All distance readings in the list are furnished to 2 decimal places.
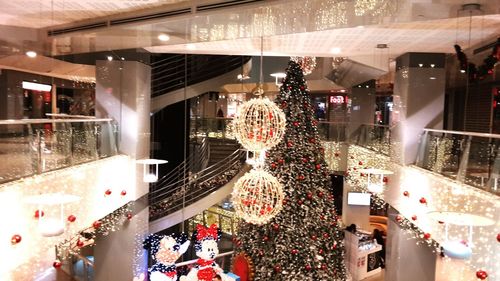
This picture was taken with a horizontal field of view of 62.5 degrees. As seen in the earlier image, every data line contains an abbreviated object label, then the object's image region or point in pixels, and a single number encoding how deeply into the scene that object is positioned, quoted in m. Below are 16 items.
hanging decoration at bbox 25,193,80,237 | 3.96
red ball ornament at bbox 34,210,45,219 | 4.71
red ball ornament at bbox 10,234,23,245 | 4.10
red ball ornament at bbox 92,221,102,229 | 6.82
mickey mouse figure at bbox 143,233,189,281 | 5.71
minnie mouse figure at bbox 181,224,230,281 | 5.41
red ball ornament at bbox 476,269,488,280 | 3.92
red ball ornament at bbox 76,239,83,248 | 7.28
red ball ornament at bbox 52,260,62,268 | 5.47
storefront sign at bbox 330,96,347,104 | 15.69
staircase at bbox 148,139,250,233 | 10.80
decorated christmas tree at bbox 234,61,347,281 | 6.59
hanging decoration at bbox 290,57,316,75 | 8.84
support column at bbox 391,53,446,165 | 7.64
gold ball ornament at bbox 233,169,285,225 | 4.73
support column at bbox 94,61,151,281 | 8.38
